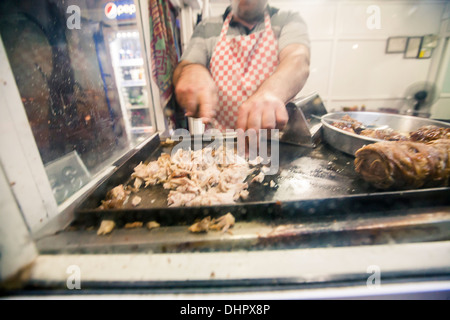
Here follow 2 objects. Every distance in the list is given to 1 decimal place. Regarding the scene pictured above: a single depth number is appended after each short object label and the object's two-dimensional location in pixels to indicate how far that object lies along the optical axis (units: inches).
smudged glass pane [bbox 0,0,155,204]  30.1
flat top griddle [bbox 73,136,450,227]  25.5
